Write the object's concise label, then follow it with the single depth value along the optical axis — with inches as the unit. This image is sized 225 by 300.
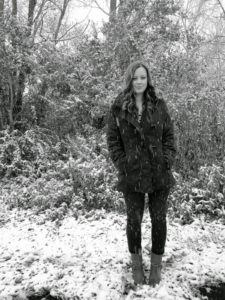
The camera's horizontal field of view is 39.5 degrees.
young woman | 115.0
